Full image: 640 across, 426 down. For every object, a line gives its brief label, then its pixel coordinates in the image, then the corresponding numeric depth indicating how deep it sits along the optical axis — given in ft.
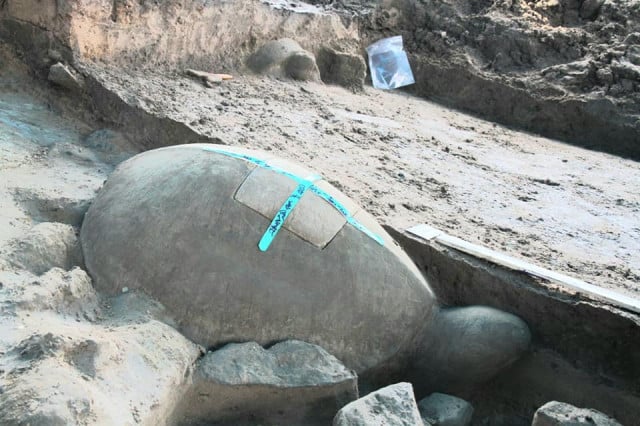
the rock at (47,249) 9.93
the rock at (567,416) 8.71
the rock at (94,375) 7.14
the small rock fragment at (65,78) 14.97
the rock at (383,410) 8.48
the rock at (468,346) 10.30
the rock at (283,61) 19.81
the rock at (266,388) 9.16
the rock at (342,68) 21.70
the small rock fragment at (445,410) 9.79
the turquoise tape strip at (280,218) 10.12
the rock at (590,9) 22.36
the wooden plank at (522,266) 9.92
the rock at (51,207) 11.37
